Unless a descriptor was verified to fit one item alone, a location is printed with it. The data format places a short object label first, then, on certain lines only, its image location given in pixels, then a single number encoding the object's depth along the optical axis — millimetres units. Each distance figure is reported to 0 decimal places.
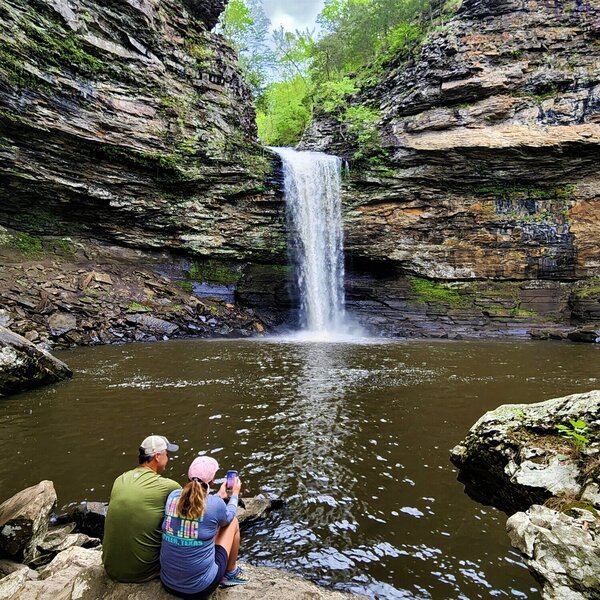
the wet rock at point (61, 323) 15250
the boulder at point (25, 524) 3480
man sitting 2797
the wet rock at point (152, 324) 17844
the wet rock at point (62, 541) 3670
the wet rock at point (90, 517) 4125
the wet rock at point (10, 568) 3155
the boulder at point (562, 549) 2195
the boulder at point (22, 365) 8586
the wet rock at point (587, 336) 17812
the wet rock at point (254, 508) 4152
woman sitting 2758
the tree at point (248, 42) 34906
